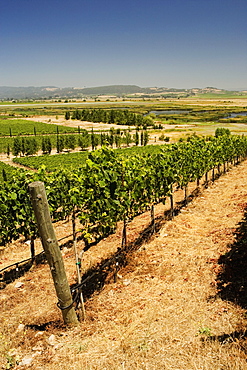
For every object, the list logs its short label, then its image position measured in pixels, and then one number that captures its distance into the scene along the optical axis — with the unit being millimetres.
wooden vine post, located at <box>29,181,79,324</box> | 4975
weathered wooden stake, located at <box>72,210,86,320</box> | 6200
